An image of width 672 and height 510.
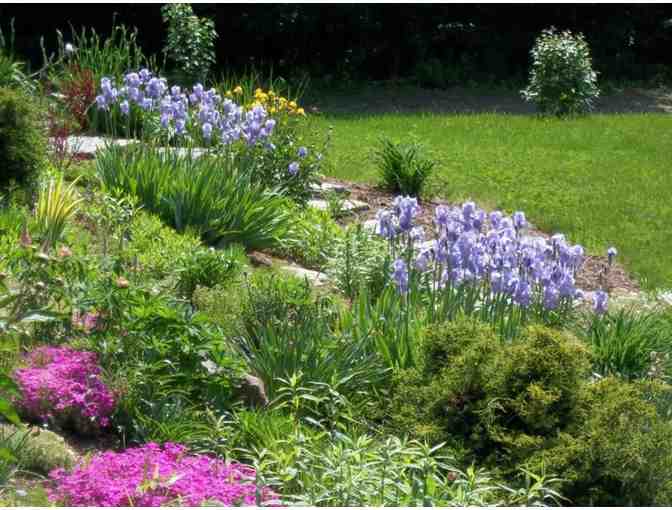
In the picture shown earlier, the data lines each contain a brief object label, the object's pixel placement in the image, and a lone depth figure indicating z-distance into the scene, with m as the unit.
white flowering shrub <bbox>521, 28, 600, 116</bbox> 15.88
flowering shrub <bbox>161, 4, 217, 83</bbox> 14.77
